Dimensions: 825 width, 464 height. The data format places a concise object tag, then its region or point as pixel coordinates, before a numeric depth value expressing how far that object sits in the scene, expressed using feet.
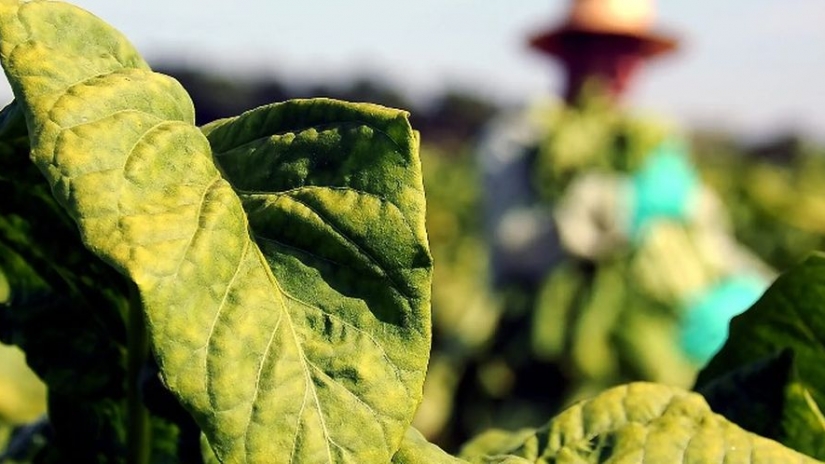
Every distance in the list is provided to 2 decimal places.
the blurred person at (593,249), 28.54
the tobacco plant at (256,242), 3.89
